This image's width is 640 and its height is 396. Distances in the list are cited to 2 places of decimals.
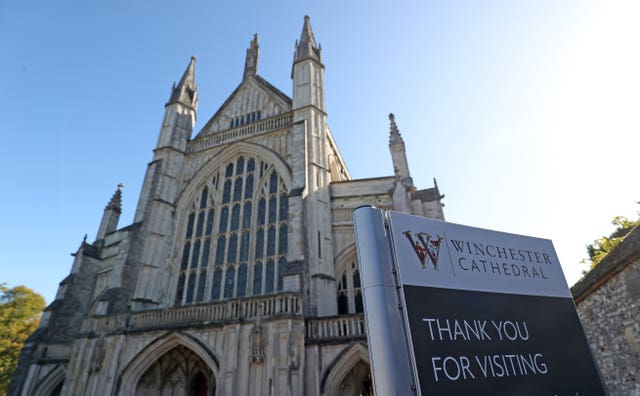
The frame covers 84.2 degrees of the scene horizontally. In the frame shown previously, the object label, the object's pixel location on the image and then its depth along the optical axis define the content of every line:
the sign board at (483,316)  2.81
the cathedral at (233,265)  10.32
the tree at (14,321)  19.75
